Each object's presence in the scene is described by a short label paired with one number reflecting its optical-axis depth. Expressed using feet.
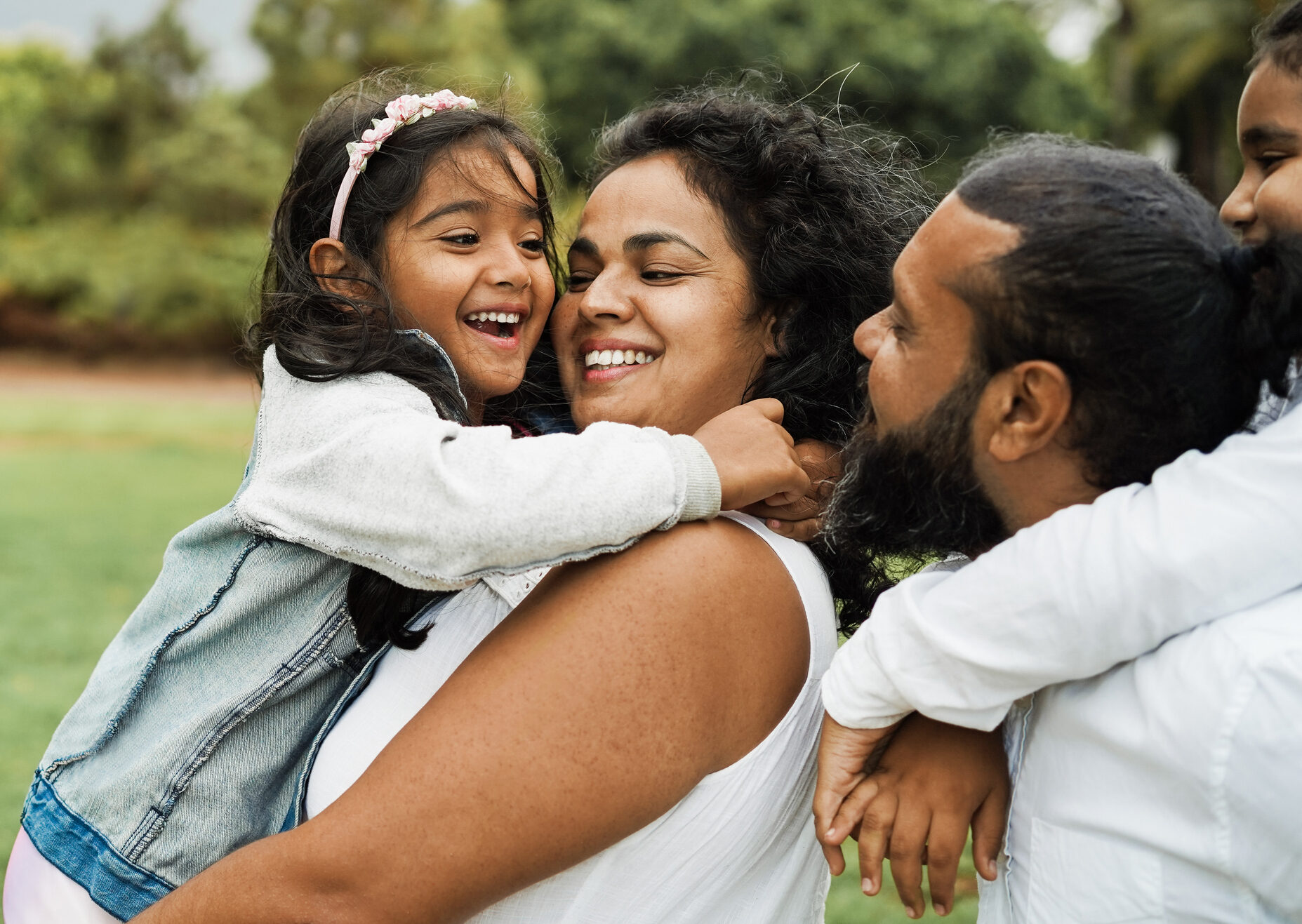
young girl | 5.93
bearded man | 4.61
